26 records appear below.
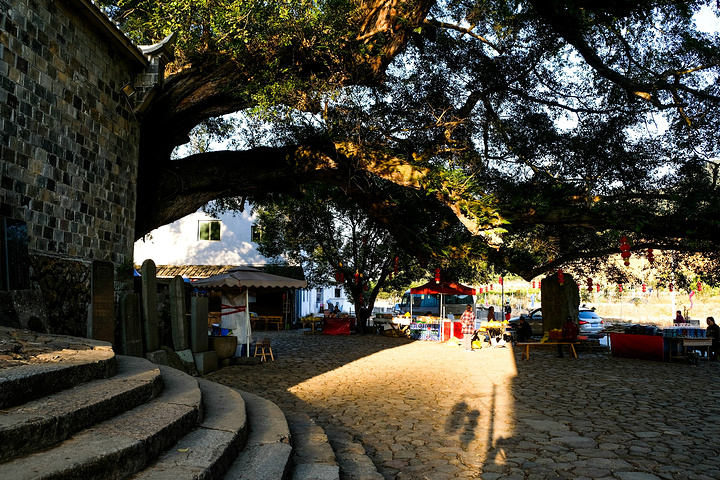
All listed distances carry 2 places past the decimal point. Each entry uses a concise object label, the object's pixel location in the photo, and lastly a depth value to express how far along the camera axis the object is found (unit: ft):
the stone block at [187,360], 34.06
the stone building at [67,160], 21.90
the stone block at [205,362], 35.48
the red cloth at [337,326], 78.54
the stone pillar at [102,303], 25.66
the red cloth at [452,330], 67.92
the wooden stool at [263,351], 42.64
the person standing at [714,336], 48.98
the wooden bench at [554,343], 47.48
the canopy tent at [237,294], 42.75
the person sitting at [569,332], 50.26
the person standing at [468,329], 58.28
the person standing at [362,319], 81.66
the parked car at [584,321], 75.61
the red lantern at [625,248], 39.70
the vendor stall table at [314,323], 80.57
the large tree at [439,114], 33.09
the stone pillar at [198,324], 36.24
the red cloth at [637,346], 47.34
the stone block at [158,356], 28.91
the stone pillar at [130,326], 27.80
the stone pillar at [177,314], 34.42
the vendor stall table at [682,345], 46.26
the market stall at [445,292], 68.44
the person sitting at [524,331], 63.36
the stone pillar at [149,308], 29.94
